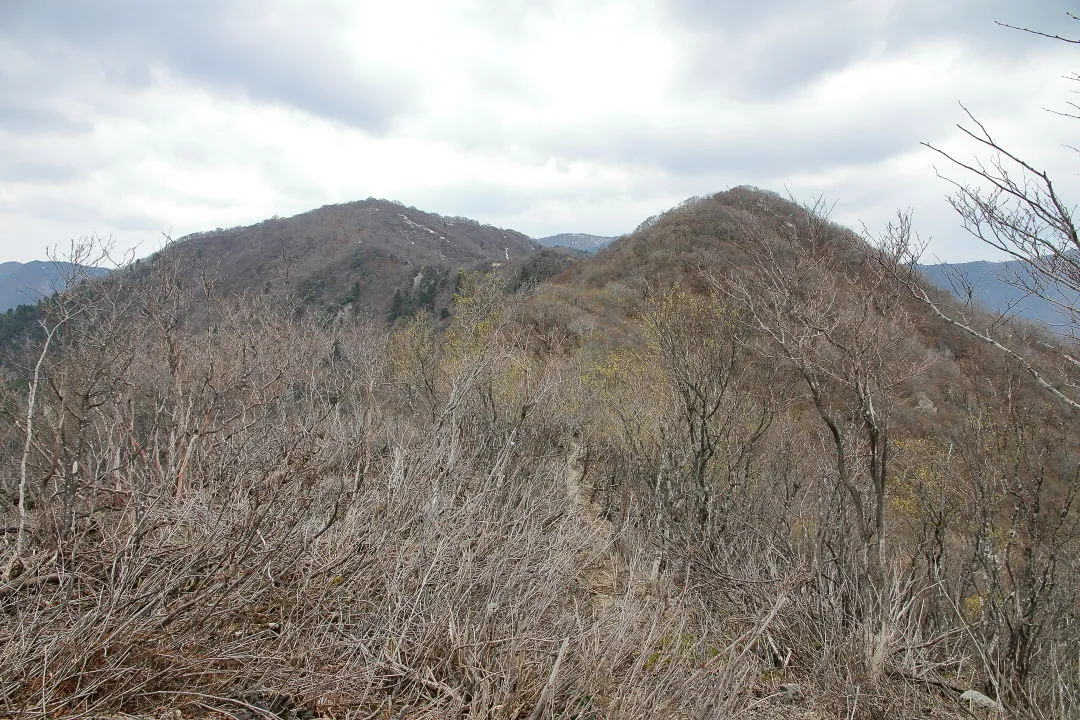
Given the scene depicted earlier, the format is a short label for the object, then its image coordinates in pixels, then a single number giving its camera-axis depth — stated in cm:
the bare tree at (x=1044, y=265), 322
